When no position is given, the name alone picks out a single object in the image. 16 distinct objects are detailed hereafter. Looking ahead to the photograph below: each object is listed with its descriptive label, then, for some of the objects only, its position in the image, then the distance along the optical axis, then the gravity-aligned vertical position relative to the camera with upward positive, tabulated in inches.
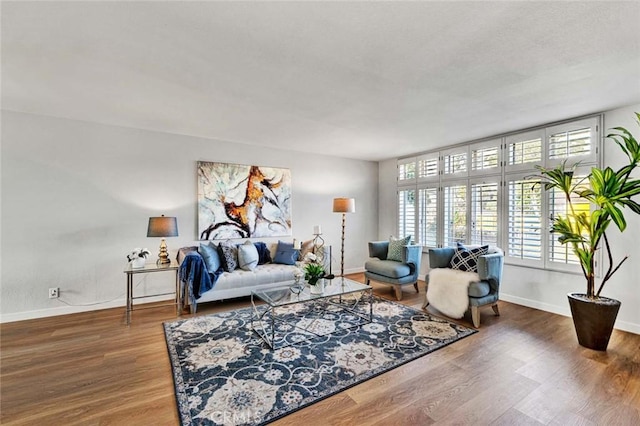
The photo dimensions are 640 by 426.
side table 133.3 -28.2
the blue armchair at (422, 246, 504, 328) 130.6 -32.7
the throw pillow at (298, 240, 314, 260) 189.5 -22.9
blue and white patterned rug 76.0 -50.1
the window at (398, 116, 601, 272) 143.1 +14.0
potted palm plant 102.0 -5.7
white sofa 150.3 -37.5
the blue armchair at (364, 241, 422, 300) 168.6 -33.7
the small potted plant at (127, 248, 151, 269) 139.9 -22.1
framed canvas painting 177.2 +8.5
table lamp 143.1 -7.3
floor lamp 199.8 +6.6
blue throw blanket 142.5 -31.3
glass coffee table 116.0 -49.5
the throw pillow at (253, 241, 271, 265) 184.5 -25.4
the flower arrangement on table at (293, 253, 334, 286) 127.0 -25.8
